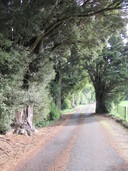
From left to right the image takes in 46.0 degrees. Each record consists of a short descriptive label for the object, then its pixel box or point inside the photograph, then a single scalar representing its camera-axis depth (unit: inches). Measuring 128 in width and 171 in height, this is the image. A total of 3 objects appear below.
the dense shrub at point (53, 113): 567.5
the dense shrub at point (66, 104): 1097.1
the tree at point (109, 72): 628.7
